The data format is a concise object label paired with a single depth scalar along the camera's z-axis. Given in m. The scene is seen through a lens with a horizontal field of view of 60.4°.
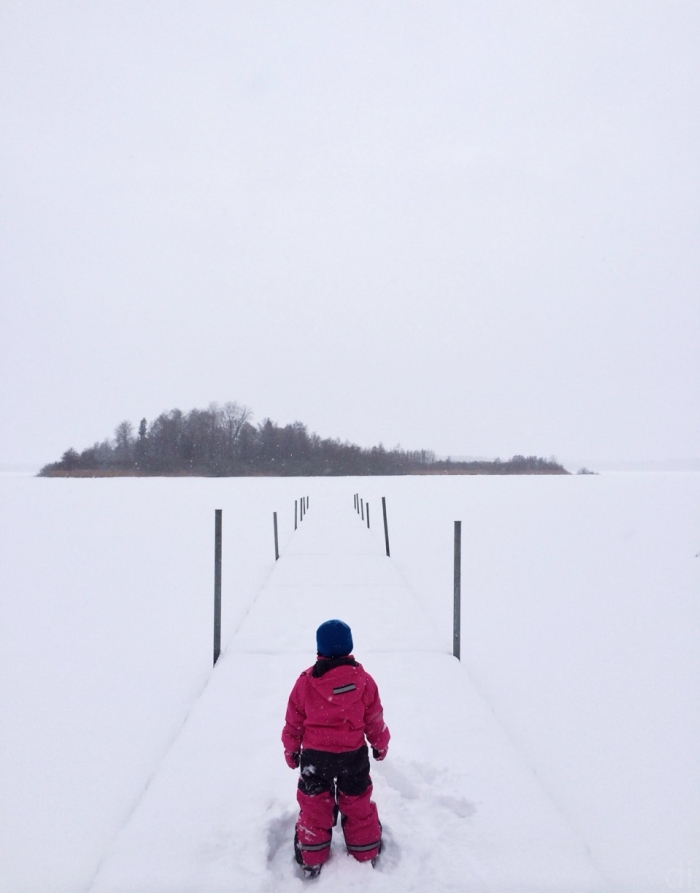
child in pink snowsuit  2.58
